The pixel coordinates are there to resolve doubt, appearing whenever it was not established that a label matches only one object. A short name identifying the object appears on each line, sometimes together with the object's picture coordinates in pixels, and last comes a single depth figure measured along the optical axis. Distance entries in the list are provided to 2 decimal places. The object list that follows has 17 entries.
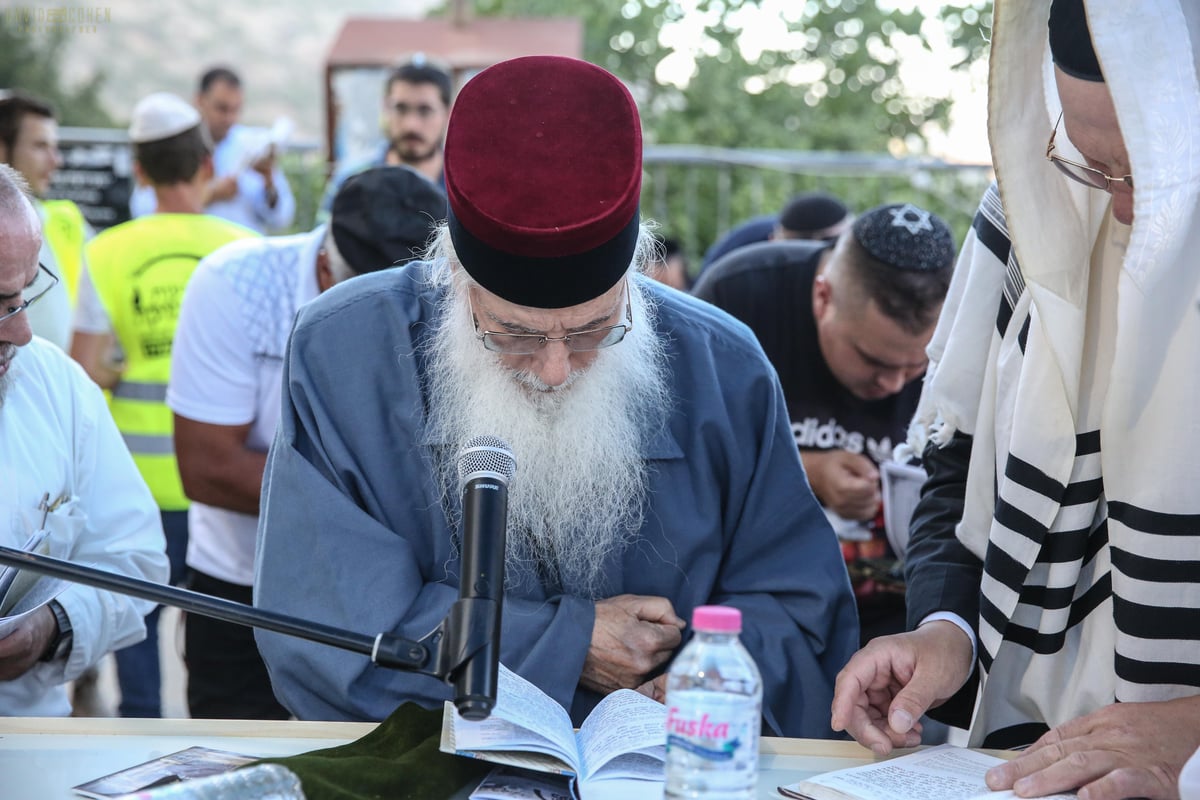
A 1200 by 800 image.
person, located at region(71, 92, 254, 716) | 4.44
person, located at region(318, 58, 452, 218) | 5.41
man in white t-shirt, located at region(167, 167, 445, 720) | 3.50
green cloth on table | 1.68
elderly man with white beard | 2.23
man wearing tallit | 1.73
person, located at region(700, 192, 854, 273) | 6.03
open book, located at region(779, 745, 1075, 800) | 1.77
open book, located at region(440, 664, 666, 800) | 1.76
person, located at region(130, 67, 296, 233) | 7.16
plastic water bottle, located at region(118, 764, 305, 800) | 1.61
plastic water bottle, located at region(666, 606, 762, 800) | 1.50
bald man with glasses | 2.44
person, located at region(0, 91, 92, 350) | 5.39
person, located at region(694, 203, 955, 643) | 3.66
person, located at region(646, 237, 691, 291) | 7.68
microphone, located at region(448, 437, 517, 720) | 1.52
